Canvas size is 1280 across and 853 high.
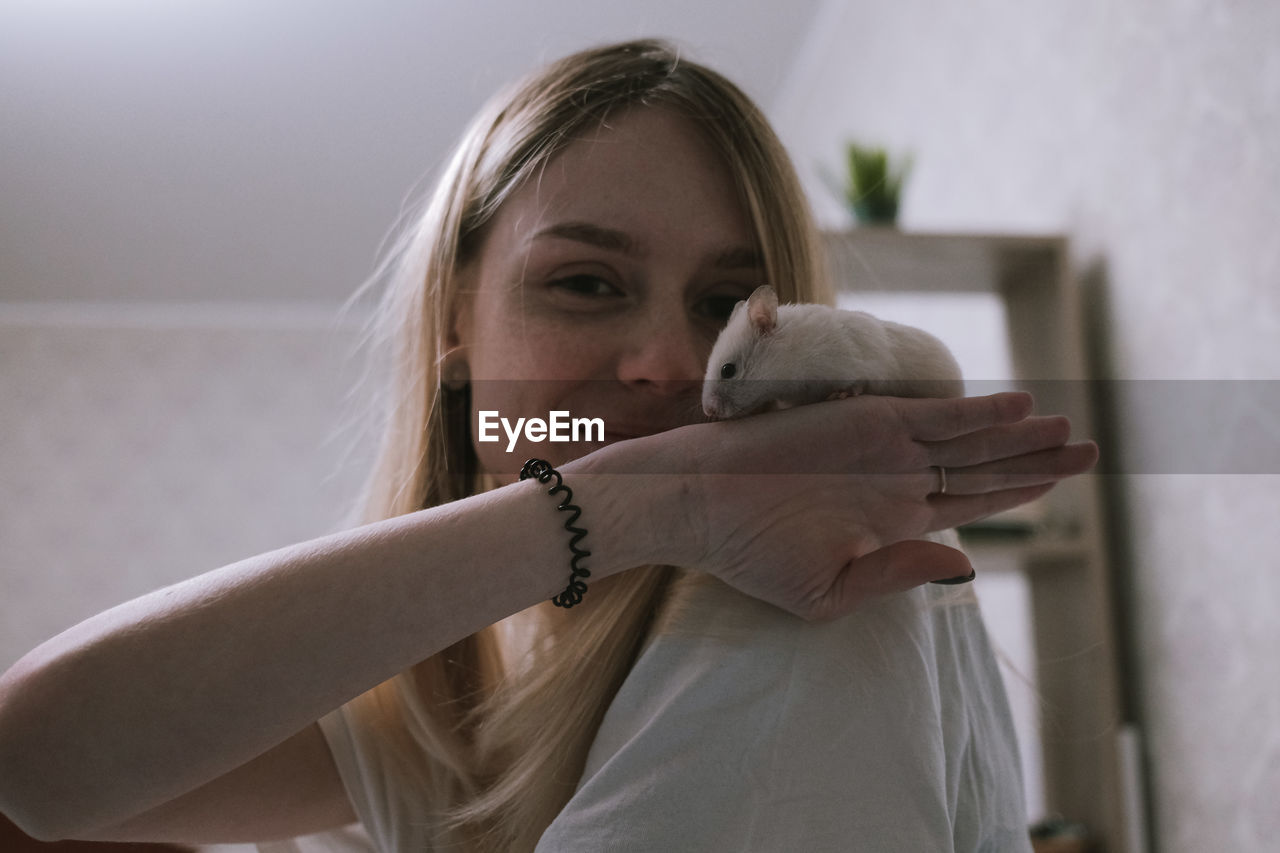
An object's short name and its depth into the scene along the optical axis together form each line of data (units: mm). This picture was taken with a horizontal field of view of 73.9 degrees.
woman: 439
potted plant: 1417
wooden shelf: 1189
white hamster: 509
